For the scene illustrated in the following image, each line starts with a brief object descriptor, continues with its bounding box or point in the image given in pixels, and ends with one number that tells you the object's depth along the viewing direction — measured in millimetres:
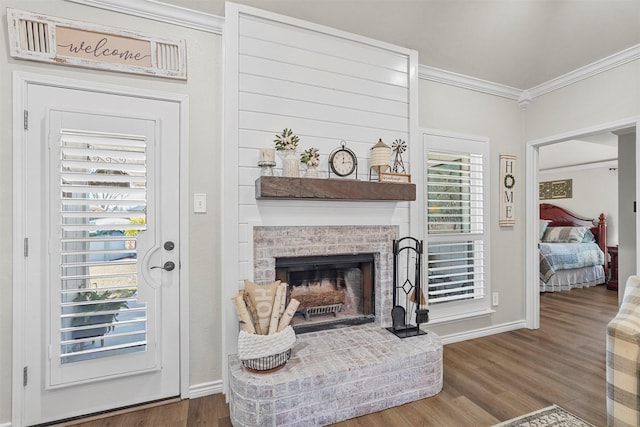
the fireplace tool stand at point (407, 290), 2433
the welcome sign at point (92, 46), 1841
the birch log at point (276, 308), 1944
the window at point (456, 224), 3027
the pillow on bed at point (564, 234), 5970
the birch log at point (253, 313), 1970
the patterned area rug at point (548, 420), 1860
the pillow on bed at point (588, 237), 5988
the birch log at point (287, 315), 1980
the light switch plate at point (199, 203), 2219
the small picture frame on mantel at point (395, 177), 2486
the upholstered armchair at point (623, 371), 1503
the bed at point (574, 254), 5160
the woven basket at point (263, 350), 1808
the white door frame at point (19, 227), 1829
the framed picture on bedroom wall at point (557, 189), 7227
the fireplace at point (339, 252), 2293
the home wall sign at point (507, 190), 3387
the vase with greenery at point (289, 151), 2215
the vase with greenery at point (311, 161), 2295
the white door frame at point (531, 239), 3486
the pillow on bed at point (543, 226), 6461
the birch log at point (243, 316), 1912
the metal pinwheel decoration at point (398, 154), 2643
